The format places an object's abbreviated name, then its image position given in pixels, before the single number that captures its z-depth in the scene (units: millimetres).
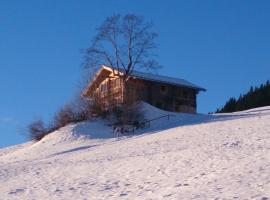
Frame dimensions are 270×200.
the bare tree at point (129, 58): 56750
